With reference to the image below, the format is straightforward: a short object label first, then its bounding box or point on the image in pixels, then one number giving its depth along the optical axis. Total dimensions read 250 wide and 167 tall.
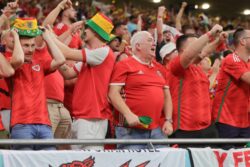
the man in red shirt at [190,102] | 14.74
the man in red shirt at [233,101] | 15.38
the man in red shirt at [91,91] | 13.66
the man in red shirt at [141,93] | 13.96
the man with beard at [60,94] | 14.98
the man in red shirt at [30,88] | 12.75
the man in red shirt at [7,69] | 12.57
